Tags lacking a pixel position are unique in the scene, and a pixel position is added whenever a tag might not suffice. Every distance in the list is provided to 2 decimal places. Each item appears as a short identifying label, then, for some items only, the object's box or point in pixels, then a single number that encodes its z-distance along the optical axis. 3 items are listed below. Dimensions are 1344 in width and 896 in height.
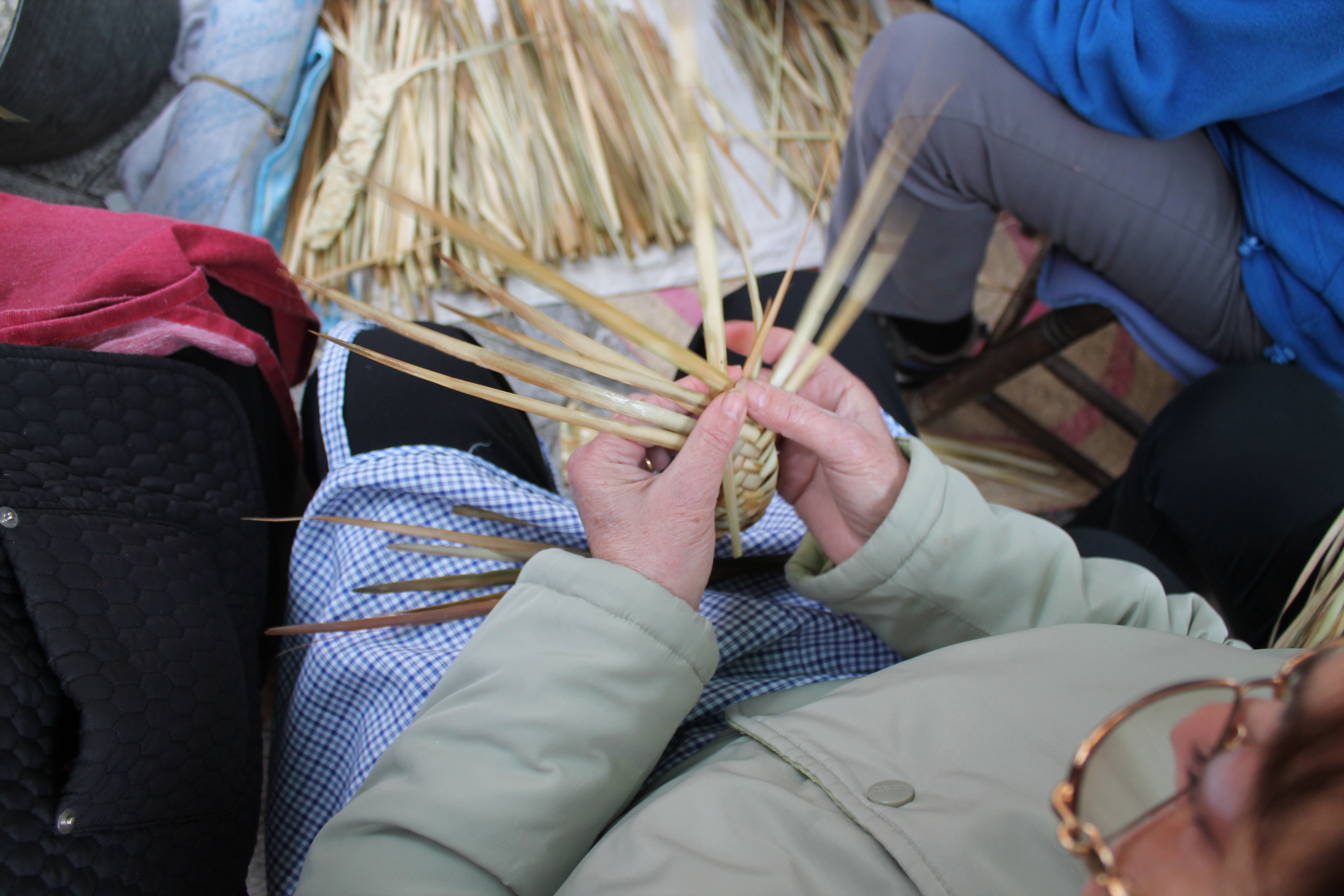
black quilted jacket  0.50
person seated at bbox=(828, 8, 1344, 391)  0.84
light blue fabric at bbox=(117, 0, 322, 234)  1.34
